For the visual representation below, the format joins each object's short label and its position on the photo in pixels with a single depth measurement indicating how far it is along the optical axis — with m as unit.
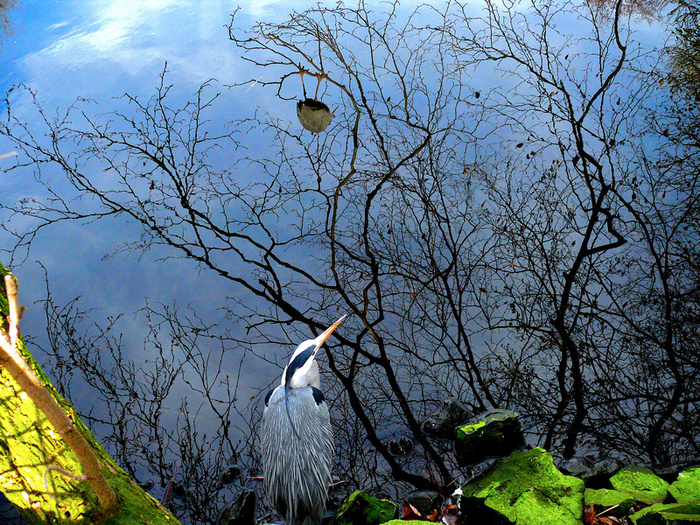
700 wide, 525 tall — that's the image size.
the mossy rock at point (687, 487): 1.41
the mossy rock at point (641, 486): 1.50
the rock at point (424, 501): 2.30
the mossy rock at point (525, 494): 1.48
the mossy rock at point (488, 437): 2.37
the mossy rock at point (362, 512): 1.88
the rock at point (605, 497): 1.47
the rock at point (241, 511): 2.67
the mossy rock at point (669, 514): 1.28
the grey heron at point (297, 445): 2.03
